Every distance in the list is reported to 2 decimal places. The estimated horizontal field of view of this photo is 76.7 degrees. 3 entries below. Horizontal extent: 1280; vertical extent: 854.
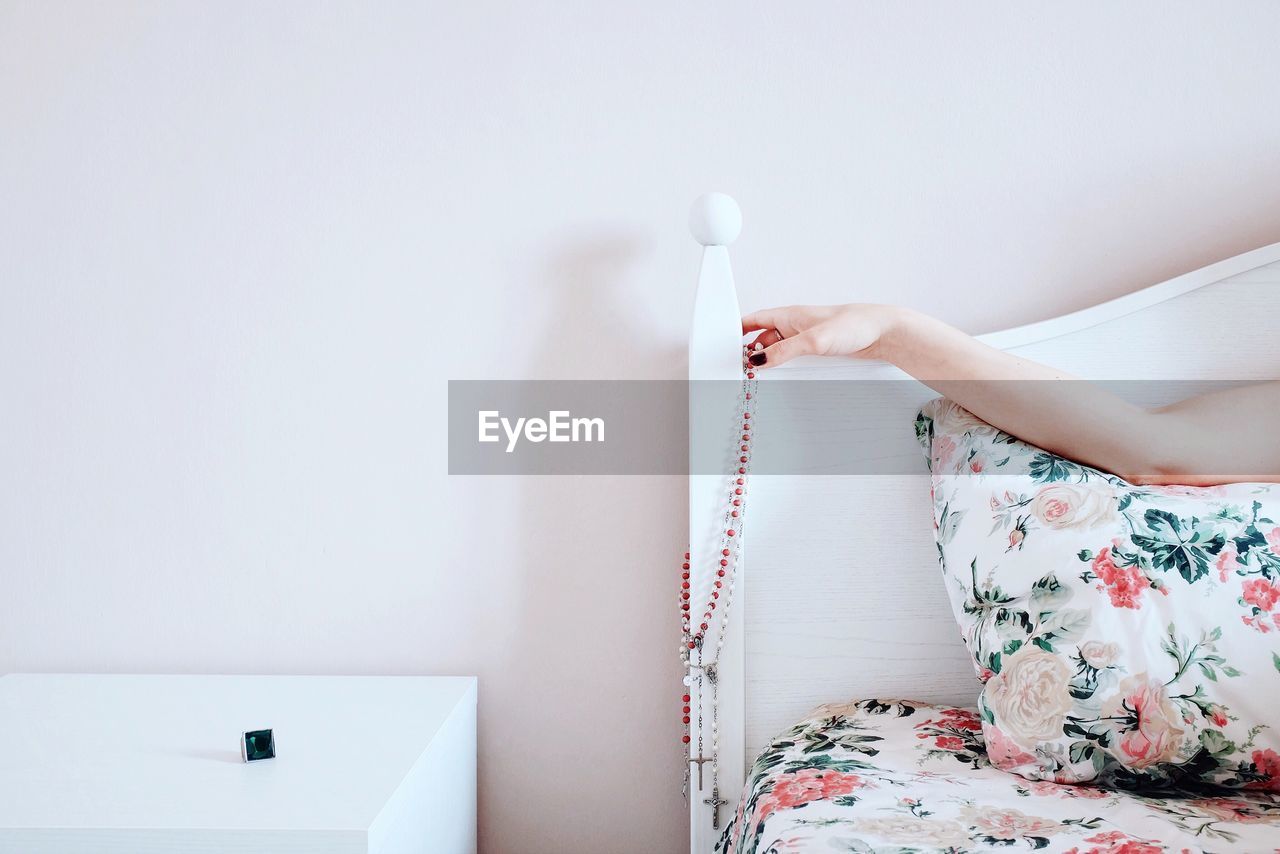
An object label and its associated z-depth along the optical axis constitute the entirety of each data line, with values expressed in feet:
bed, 3.49
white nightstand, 2.54
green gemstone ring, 2.97
